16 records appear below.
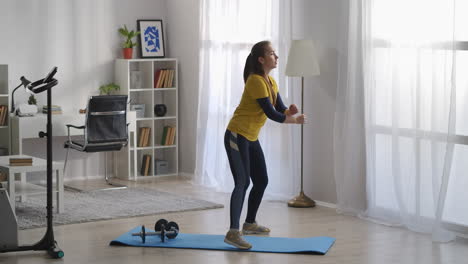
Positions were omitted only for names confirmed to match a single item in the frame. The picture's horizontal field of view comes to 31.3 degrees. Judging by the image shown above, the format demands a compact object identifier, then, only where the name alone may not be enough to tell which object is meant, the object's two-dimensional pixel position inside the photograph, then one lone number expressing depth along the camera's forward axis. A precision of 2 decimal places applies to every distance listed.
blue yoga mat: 5.52
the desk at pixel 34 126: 7.94
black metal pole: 5.24
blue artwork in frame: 9.12
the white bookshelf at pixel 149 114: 8.91
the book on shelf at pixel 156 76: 9.08
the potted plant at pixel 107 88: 8.83
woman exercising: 5.48
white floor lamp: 7.02
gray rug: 6.64
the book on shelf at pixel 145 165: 9.07
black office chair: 7.76
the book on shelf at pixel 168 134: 9.20
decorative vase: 9.17
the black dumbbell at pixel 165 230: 5.72
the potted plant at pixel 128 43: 8.88
